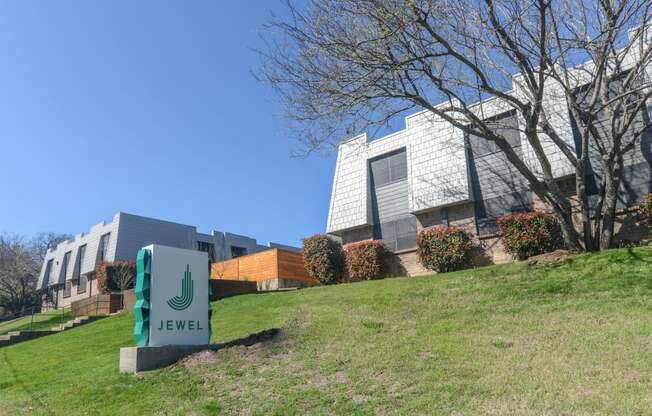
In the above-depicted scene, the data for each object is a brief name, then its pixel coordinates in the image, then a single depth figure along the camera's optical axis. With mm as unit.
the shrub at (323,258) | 19109
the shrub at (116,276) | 28406
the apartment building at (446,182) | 15078
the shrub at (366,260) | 18203
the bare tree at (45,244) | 51375
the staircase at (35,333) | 18406
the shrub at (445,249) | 16328
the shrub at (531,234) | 14742
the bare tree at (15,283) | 44688
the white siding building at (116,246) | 32062
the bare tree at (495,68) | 11062
